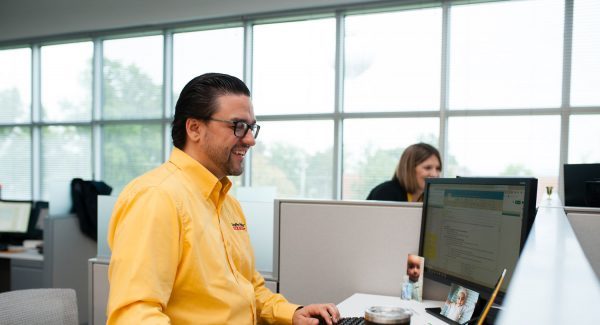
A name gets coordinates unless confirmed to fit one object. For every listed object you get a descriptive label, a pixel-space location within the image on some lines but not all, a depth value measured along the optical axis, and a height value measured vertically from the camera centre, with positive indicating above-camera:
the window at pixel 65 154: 5.72 -0.10
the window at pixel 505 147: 3.98 +0.06
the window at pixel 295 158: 4.73 -0.08
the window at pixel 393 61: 4.30 +0.81
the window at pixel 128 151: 5.37 -0.05
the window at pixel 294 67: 4.66 +0.80
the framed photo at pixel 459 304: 1.34 -0.42
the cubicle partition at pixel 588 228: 1.44 -0.21
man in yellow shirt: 1.07 -0.21
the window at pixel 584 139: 3.87 +0.13
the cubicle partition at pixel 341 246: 1.74 -0.35
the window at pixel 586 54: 3.84 +0.79
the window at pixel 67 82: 5.68 +0.74
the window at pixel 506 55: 3.96 +0.82
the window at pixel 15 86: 6.03 +0.73
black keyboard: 1.34 -0.47
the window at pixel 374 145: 4.38 +0.06
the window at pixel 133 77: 5.31 +0.76
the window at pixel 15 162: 6.09 -0.23
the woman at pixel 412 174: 2.81 -0.13
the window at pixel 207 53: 4.98 +0.98
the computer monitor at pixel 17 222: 4.61 -0.73
